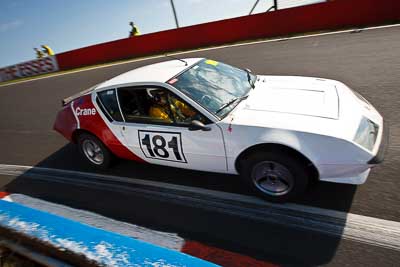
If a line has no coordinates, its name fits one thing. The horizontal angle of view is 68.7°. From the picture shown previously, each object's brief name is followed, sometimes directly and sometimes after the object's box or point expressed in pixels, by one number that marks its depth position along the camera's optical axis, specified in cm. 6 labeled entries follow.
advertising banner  1911
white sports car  268
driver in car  330
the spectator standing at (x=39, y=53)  1967
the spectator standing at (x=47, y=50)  1925
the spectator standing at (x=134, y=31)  1730
